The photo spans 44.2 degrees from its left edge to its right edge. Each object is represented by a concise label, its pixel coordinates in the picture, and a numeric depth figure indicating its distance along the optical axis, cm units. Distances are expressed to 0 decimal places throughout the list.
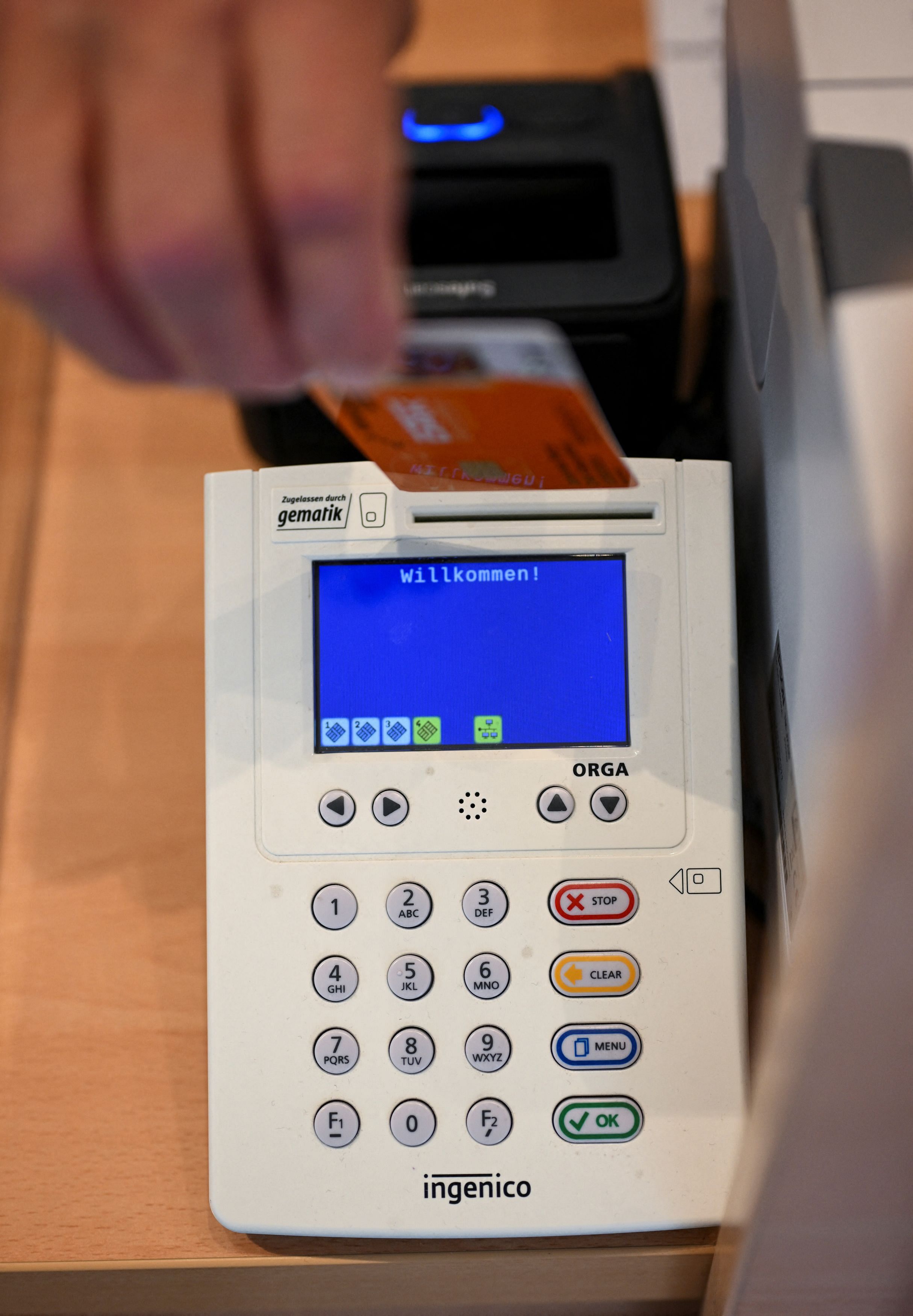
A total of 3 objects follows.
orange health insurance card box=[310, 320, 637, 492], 27
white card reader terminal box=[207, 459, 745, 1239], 40
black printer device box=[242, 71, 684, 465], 50
